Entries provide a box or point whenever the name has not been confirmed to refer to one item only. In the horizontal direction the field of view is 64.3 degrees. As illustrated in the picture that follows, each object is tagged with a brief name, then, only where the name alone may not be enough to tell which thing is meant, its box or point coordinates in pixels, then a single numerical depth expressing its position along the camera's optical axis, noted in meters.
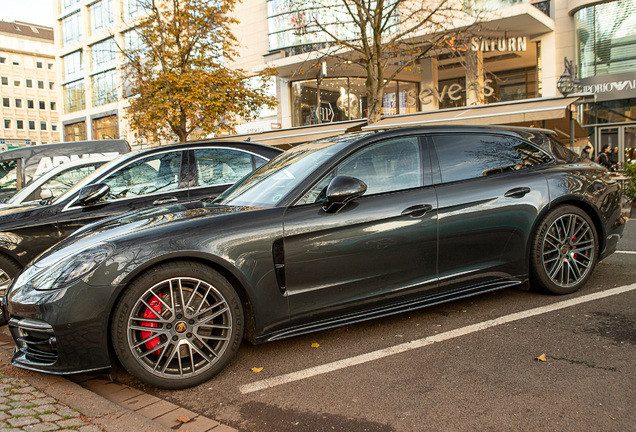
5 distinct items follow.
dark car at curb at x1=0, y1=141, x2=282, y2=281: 4.90
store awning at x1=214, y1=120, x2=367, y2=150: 17.25
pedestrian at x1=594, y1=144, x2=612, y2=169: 15.95
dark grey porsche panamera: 3.01
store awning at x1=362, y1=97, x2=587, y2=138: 12.41
